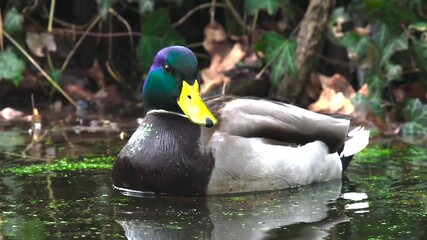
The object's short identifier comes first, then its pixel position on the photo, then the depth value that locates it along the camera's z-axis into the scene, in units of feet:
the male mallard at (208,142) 34.30
